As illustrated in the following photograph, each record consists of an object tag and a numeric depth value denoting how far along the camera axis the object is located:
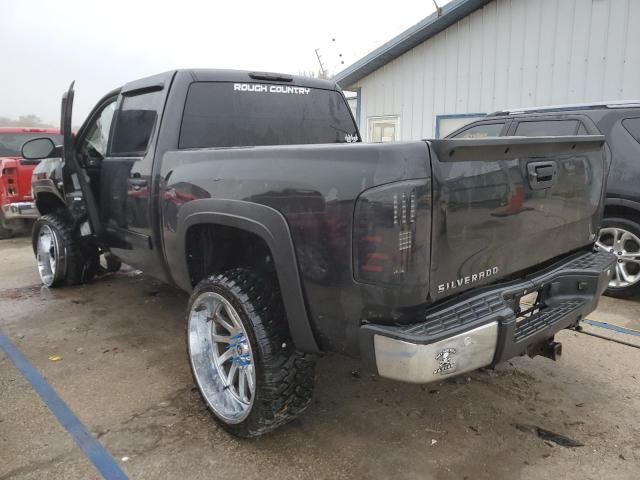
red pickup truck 7.48
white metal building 7.95
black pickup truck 1.94
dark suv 4.65
